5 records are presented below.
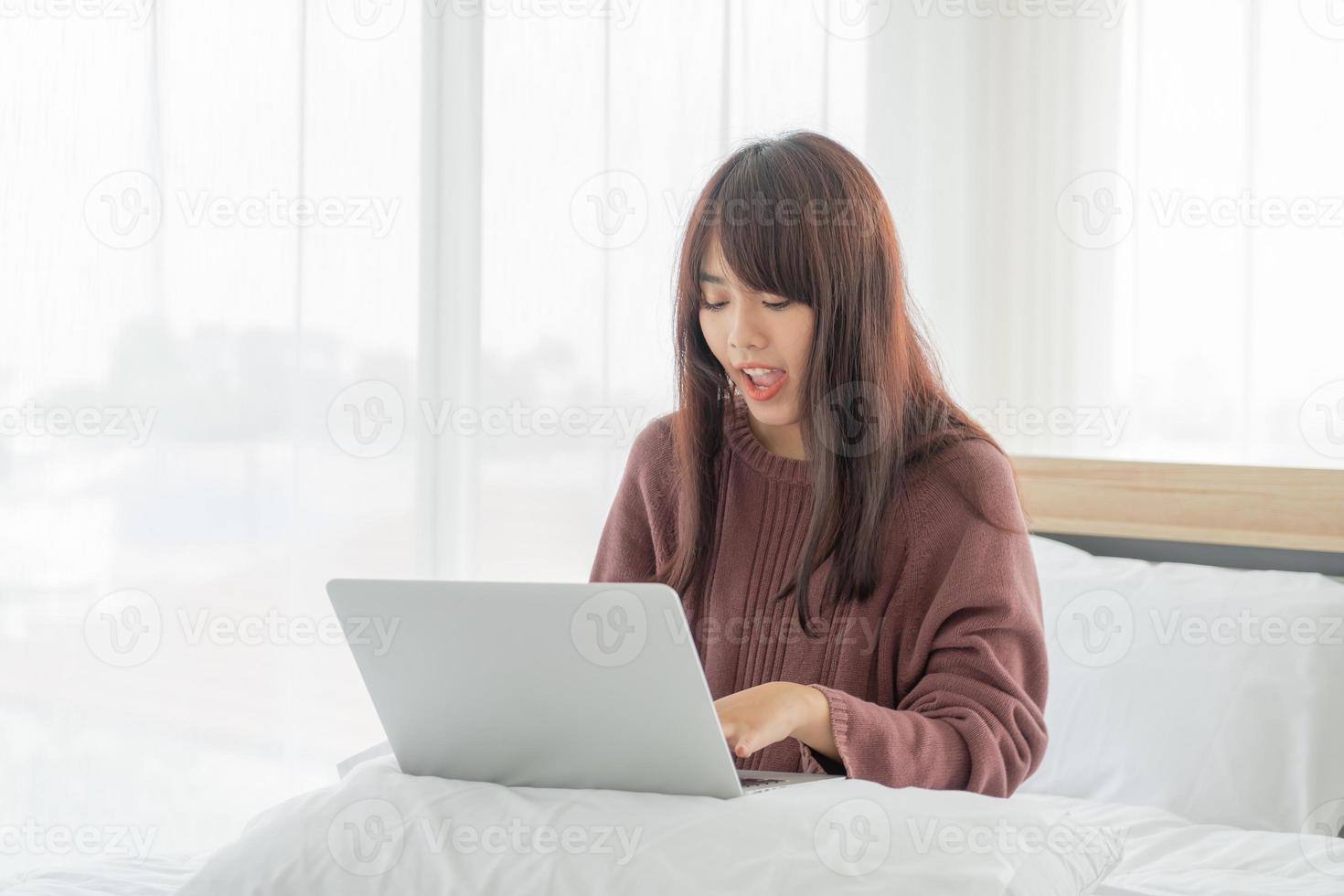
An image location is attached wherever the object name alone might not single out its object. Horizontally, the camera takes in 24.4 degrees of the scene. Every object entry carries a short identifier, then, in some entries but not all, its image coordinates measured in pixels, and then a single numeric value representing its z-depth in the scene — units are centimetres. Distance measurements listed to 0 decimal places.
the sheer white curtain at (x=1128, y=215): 330
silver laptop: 224
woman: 258
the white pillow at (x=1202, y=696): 283
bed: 224
